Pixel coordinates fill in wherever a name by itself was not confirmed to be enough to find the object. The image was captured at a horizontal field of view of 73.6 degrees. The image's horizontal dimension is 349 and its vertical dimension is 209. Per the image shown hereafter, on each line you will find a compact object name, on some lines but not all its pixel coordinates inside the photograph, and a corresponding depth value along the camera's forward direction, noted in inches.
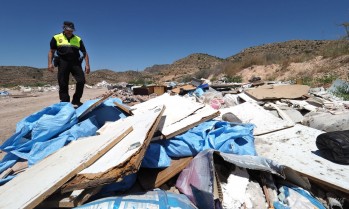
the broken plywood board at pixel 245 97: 189.8
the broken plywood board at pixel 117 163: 53.1
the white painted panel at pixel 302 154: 75.2
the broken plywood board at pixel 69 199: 56.7
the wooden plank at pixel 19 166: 91.7
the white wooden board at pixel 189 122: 92.6
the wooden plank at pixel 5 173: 85.8
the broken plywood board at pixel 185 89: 249.7
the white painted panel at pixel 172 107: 113.3
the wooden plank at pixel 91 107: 121.5
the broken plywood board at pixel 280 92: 193.5
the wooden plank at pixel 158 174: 73.4
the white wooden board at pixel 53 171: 54.5
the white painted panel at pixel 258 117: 128.3
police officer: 160.1
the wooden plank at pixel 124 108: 136.3
